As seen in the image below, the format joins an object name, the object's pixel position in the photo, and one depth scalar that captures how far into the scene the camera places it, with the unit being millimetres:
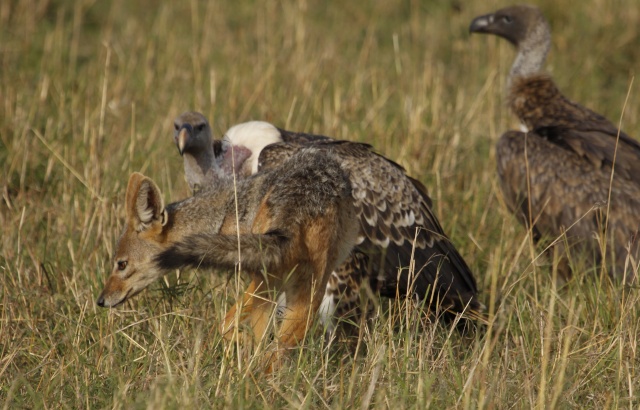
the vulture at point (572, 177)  12195
